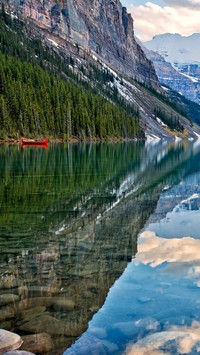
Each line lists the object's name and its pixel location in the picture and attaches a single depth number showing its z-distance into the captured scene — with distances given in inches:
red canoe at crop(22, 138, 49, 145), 4011.6
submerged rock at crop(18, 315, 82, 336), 401.7
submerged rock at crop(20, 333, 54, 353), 364.2
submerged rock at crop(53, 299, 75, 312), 455.2
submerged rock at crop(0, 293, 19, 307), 461.1
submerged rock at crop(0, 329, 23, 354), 346.9
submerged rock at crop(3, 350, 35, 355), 331.4
